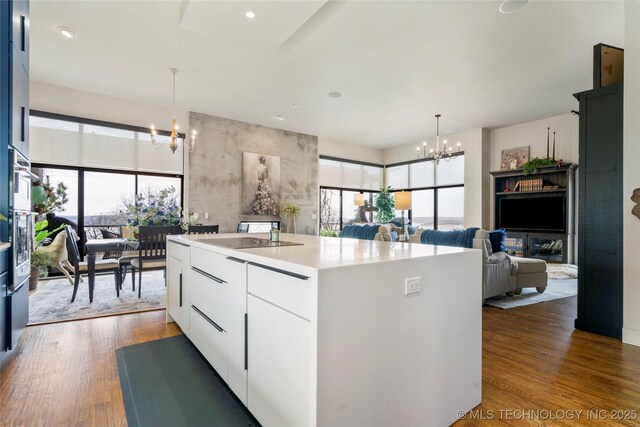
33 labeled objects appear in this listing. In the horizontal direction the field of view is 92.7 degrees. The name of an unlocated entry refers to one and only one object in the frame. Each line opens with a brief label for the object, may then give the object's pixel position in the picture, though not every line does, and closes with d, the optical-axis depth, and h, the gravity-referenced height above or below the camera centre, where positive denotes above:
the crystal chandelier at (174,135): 4.47 +1.42
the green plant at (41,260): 4.28 -0.67
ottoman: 4.18 -0.82
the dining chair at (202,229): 4.32 -0.22
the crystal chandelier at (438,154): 6.13 +1.26
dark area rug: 1.62 -1.09
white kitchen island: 1.11 -0.51
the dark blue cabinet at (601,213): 2.71 +0.03
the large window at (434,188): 7.90 +0.73
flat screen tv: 6.29 +0.03
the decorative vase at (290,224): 7.53 -0.25
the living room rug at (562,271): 5.33 -1.02
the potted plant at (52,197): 4.94 +0.27
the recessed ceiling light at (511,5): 2.93 +2.06
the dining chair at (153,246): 3.61 -0.39
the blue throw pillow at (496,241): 4.01 -0.34
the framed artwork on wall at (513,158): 6.89 +1.33
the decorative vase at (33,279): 4.30 -0.95
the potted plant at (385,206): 9.00 +0.25
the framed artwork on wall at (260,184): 6.96 +0.70
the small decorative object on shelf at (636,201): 2.51 +0.13
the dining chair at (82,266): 3.66 -0.65
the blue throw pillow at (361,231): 4.36 -0.25
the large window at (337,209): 8.65 +0.16
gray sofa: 3.66 -0.74
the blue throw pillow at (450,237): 3.65 -0.28
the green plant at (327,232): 8.47 -0.50
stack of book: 6.56 +0.67
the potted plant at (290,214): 7.46 +0.00
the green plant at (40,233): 4.50 -0.30
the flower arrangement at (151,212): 3.75 +0.02
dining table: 3.57 -0.44
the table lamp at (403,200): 6.68 +0.32
